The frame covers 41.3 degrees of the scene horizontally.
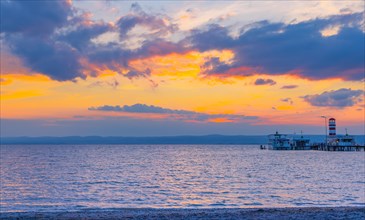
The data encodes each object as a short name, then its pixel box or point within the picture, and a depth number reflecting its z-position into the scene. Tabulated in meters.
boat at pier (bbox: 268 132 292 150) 183.25
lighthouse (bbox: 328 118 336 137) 169.75
